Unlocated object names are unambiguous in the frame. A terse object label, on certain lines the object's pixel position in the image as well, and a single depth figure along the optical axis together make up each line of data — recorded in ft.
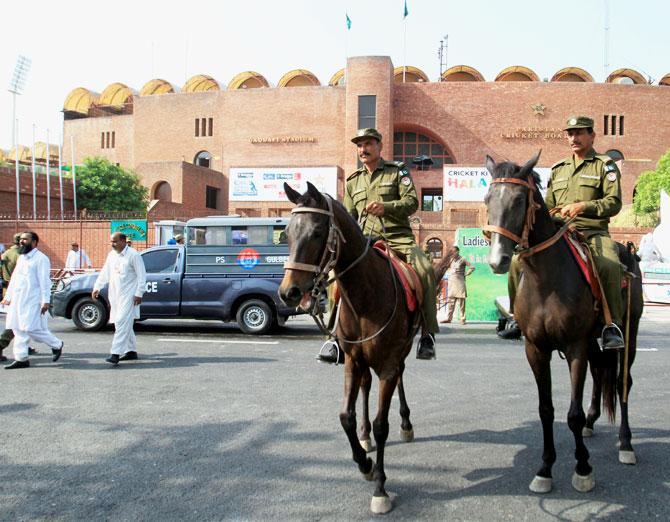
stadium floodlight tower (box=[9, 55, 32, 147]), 172.74
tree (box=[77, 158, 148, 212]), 153.89
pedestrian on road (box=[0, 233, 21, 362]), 38.63
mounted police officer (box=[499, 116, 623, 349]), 14.47
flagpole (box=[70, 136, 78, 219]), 149.05
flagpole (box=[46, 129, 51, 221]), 140.83
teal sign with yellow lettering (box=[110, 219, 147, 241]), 97.30
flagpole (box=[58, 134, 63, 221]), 149.51
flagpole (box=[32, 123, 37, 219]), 143.62
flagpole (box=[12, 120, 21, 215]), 139.56
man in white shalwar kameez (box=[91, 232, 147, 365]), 29.71
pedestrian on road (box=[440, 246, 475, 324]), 47.24
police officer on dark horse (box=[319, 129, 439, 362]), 15.35
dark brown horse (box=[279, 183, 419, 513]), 11.39
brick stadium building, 159.74
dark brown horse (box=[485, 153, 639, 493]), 12.41
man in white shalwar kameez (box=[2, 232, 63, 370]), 28.30
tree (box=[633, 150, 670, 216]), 119.75
